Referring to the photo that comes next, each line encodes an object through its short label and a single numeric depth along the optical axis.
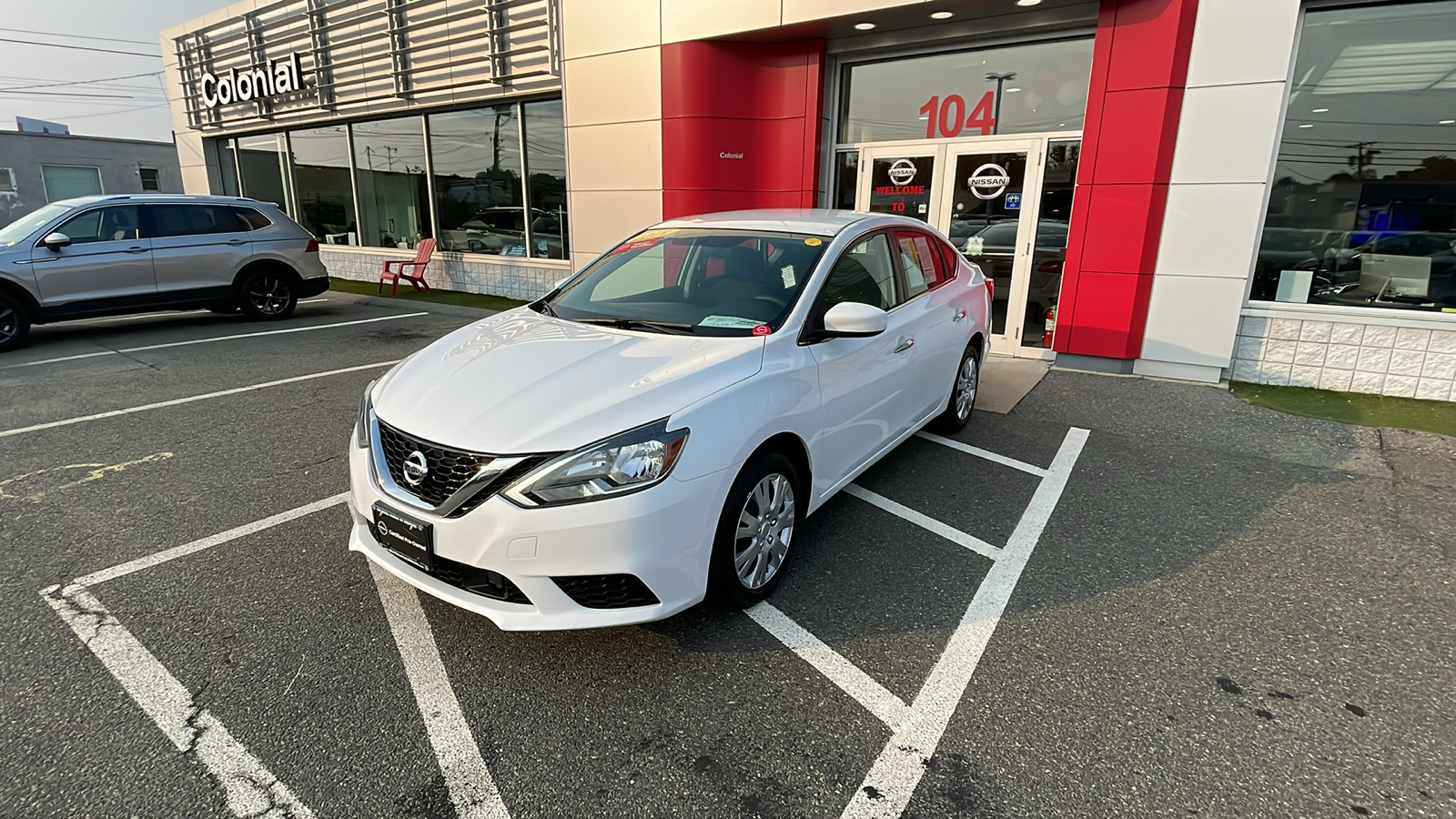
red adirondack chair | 12.95
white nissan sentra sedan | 2.46
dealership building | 6.39
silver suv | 8.43
